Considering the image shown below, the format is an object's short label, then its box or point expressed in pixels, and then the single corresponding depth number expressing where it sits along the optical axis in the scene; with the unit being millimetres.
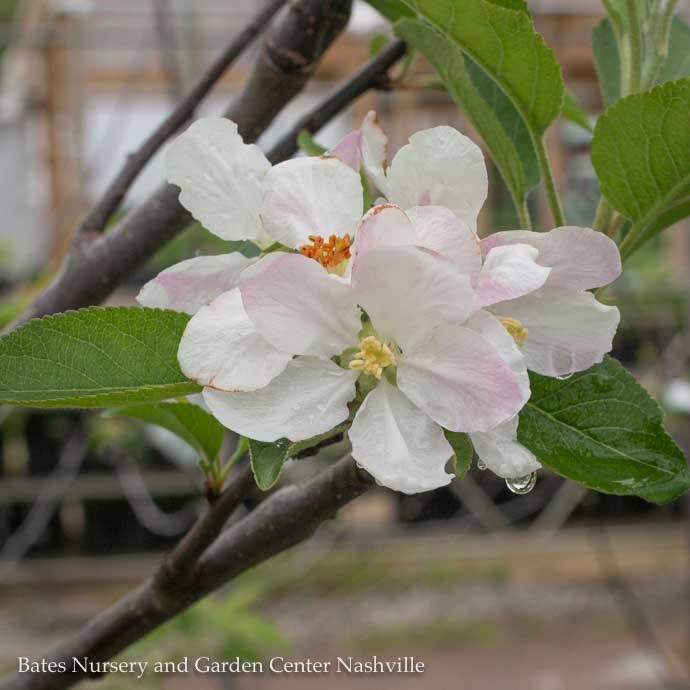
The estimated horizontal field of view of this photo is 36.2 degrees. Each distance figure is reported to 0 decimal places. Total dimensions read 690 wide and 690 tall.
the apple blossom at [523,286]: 326
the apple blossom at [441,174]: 362
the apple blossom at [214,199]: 391
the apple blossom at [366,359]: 323
